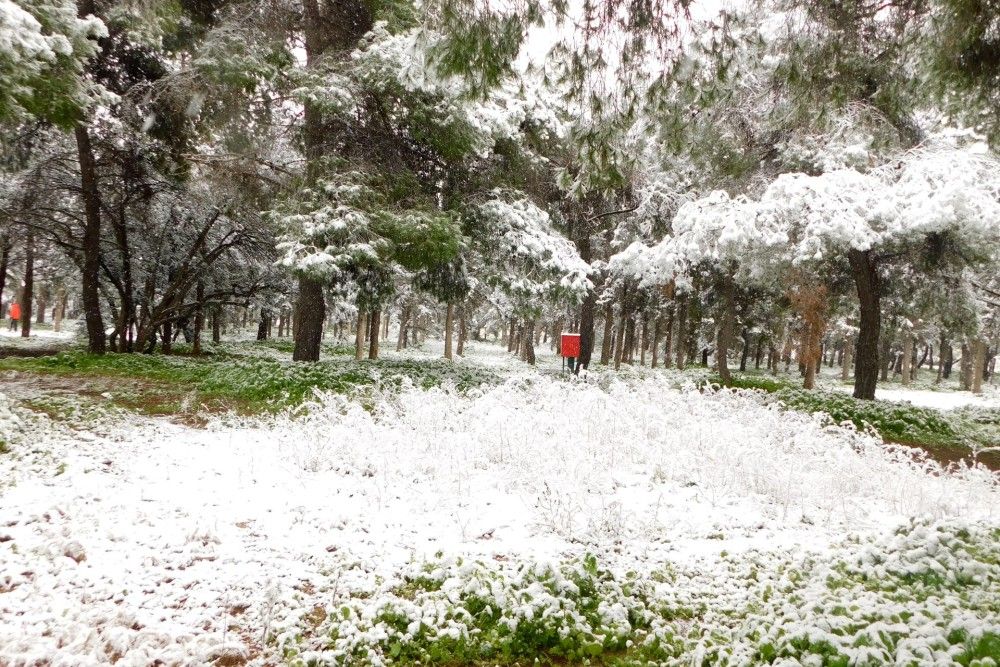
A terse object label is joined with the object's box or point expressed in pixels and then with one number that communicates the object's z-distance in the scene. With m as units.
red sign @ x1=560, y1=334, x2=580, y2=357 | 14.45
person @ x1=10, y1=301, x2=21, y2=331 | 39.67
